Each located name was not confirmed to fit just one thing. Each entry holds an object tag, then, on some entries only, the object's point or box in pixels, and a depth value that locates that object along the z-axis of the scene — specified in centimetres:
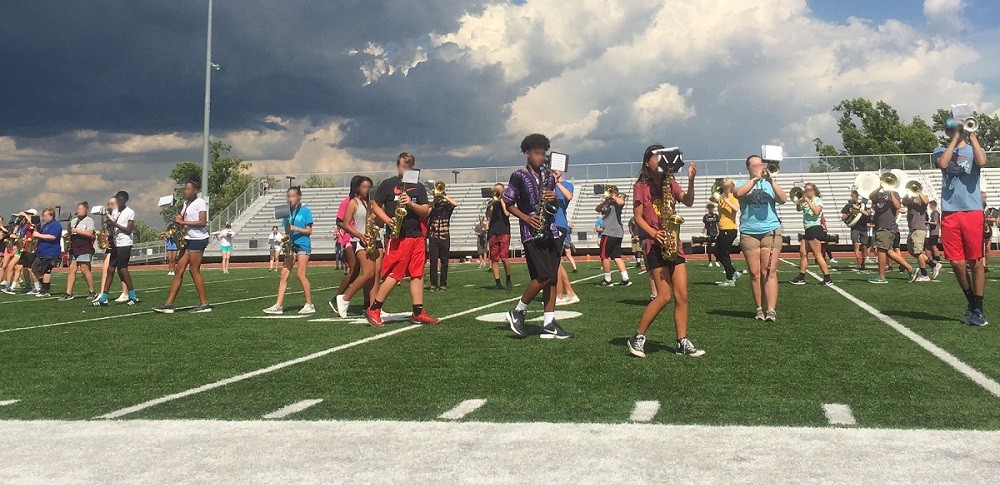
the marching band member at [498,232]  1555
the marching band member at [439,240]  1683
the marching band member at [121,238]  1427
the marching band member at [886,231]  1642
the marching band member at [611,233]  1570
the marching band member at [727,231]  1340
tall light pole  3643
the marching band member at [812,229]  1545
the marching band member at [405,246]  961
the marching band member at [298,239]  1196
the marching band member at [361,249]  1060
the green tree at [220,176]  6806
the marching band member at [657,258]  703
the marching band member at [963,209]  872
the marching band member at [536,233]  827
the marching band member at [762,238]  965
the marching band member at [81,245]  1589
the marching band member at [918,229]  1675
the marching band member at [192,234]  1192
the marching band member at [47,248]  1795
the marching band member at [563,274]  1145
